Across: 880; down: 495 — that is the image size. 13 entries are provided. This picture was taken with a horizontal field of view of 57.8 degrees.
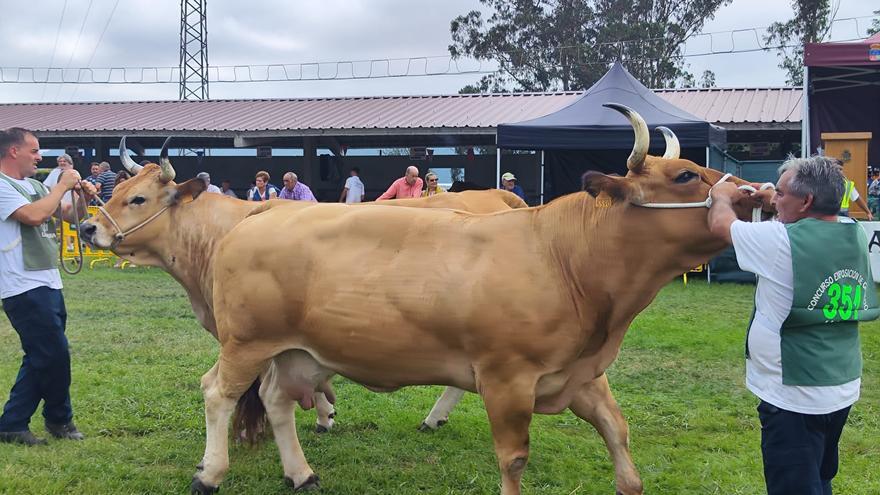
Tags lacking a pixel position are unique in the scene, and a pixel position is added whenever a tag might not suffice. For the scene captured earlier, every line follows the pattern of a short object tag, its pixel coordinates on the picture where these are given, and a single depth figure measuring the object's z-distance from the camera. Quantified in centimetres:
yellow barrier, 1659
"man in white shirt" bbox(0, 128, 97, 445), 509
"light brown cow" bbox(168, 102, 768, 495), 376
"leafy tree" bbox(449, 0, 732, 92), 3622
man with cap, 1338
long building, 1952
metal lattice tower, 3303
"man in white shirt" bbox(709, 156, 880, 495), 306
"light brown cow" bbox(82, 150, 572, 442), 552
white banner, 1223
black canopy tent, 1216
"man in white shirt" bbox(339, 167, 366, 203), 1756
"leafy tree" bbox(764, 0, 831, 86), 3506
